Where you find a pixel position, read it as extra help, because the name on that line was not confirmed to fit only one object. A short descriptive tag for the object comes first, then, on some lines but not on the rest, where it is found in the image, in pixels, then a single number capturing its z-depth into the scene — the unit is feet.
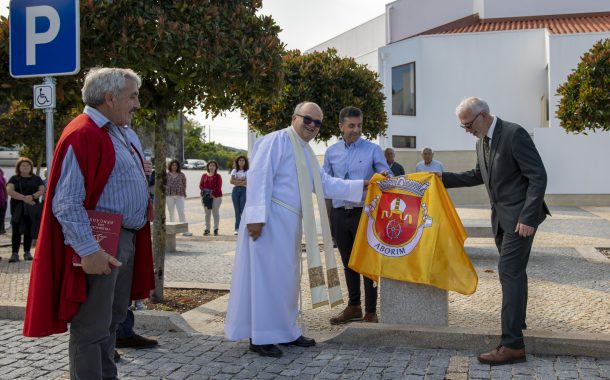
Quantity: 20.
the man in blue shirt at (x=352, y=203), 19.40
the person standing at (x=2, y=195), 42.25
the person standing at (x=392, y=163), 39.12
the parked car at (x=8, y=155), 114.01
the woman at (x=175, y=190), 50.60
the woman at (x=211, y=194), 51.62
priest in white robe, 16.08
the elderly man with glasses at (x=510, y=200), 14.78
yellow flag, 16.58
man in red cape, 10.50
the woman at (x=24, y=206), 35.78
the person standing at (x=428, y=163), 39.37
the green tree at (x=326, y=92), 44.75
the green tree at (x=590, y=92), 34.22
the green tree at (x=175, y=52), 19.07
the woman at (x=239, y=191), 47.62
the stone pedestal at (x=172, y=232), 38.32
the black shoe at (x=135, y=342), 16.60
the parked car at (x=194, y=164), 214.48
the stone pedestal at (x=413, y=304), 17.04
